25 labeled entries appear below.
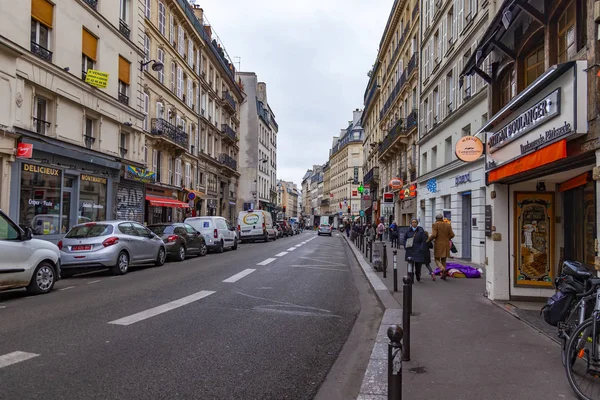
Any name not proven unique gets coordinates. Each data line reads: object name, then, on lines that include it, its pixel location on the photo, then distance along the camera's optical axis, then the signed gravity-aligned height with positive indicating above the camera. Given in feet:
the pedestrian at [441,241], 40.27 -1.79
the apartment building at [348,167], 275.59 +31.75
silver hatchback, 39.93 -2.83
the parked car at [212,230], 70.42 -2.02
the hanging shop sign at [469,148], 39.78 +6.13
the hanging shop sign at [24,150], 50.48 +6.85
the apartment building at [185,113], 90.74 +24.73
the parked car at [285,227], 157.97 -3.38
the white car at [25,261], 27.02 -2.84
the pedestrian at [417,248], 38.19 -2.34
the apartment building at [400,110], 96.35 +26.67
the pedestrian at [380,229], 104.25 -2.22
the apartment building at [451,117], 54.24 +13.93
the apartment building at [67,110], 50.55 +13.82
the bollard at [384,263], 41.76 -3.92
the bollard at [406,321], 16.76 -3.72
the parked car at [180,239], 55.83 -2.89
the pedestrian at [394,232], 86.36 -2.54
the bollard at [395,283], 32.76 -4.47
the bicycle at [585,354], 12.84 -3.67
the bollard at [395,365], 9.94 -3.15
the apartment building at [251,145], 196.34 +30.66
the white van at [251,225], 108.47 -1.77
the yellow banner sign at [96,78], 63.62 +18.65
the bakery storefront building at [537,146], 19.81 +3.63
